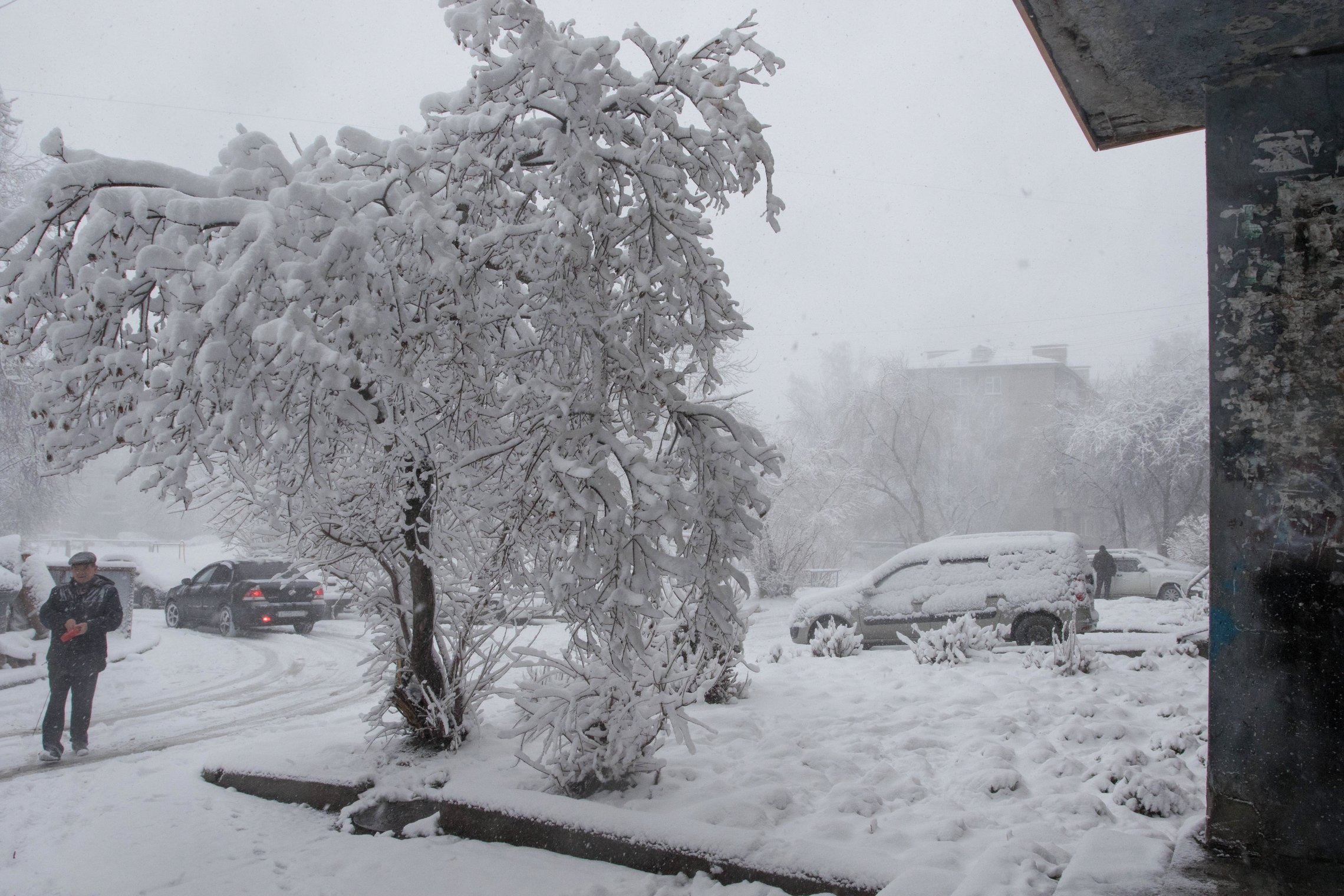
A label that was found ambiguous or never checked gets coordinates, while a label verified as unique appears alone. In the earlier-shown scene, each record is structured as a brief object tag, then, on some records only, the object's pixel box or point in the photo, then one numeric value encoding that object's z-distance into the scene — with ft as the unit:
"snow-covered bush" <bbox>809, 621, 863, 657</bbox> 32.55
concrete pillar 10.46
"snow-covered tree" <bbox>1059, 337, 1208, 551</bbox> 106.63
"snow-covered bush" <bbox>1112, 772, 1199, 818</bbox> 13.69
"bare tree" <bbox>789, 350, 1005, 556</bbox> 123.44
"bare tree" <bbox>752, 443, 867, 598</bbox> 71.77
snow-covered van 34.04
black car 51.03
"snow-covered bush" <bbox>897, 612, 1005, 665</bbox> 28.40
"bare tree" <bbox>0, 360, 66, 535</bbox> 50.85
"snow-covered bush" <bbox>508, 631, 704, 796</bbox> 14.30
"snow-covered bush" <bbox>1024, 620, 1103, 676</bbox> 25.12
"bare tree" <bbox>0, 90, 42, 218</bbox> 54.90
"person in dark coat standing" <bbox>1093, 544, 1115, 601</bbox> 64.80
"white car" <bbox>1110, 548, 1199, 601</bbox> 68.74
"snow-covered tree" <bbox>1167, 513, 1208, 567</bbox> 85.35
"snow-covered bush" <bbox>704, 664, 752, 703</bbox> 22.59
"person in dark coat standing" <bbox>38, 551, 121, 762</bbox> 22.30
